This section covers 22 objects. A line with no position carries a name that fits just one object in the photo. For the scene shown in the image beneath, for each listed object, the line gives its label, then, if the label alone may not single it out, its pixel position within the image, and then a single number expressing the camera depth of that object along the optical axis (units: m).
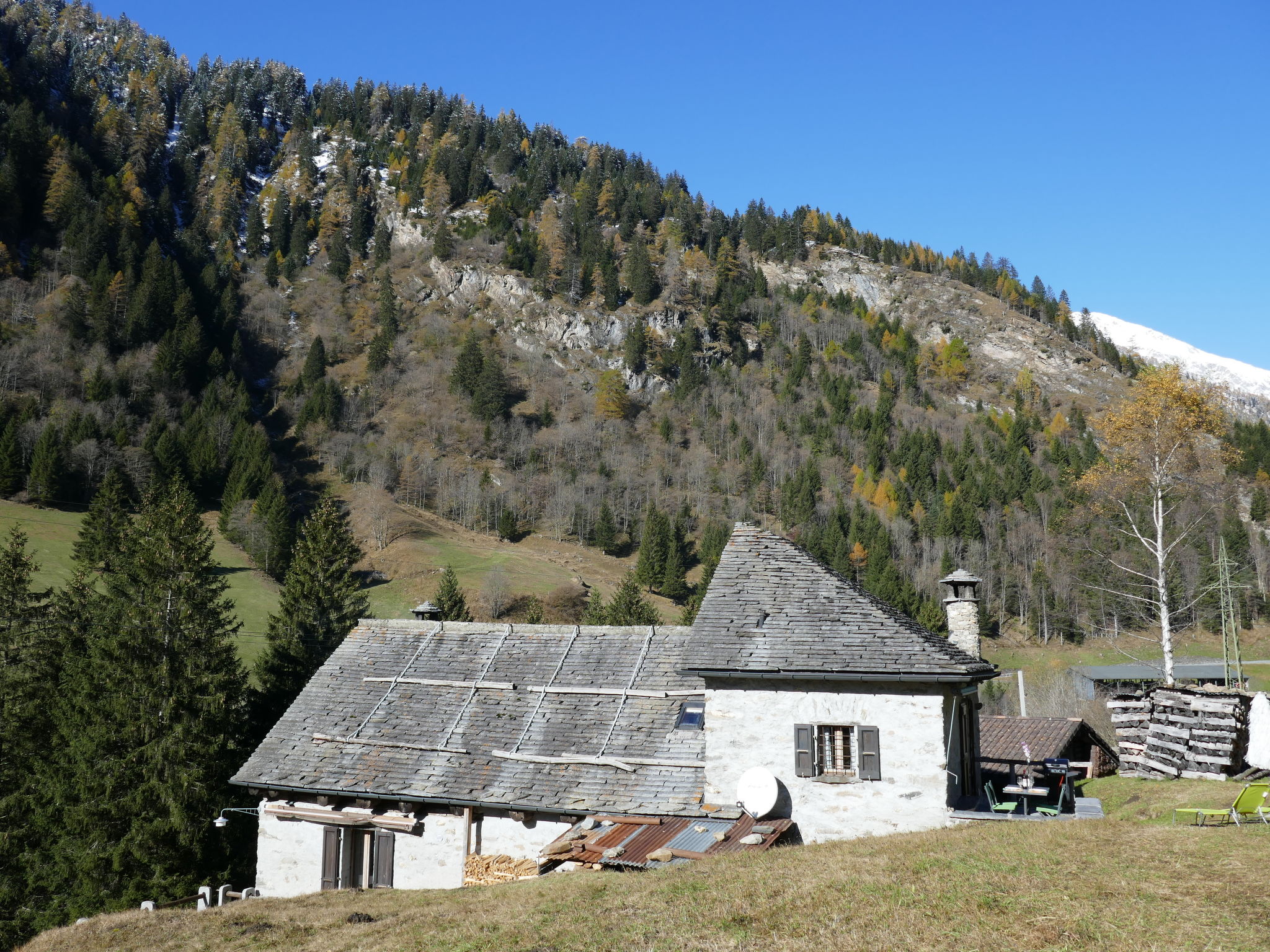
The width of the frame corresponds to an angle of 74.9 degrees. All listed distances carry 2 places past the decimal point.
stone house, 16.16
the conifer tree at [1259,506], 103.19
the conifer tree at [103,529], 50.84
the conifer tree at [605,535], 105.25
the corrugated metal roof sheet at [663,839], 14.71
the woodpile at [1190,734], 20.17
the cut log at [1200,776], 20.27
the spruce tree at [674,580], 88.69
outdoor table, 16.80
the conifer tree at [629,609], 52.84
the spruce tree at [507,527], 101.44
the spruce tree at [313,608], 38.12
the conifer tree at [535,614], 54.91
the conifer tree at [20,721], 25.47
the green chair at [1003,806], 16.78
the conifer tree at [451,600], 53.09
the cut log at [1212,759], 20.09
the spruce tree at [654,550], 88.25
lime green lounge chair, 13.73
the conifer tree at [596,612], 54.22
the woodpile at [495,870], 17.12
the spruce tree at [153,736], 24.80
